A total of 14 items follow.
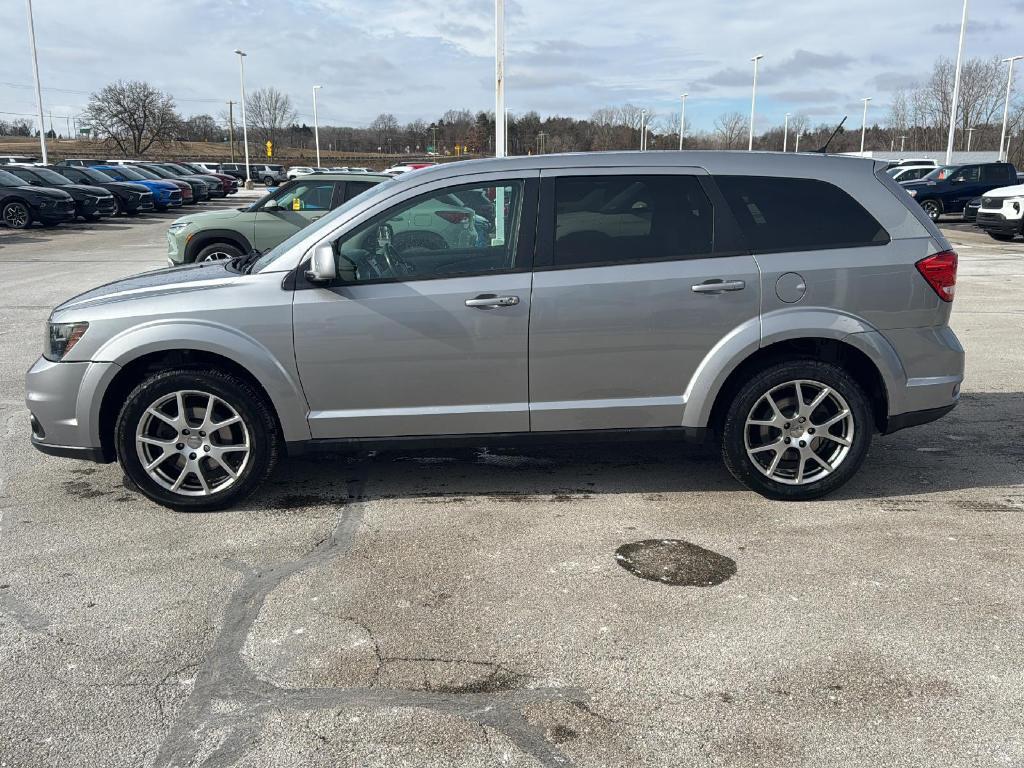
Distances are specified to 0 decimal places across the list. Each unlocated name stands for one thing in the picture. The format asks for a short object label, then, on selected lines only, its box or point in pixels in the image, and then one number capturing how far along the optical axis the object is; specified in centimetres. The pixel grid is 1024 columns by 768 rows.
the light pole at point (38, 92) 4231
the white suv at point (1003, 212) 2084
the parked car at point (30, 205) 2466
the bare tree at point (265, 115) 11319
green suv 1246
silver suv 453
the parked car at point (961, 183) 2814
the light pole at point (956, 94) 3584
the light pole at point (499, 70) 1450
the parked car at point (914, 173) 3224
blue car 3291
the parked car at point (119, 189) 3038
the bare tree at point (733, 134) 9350
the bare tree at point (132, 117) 8725
